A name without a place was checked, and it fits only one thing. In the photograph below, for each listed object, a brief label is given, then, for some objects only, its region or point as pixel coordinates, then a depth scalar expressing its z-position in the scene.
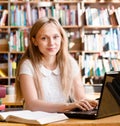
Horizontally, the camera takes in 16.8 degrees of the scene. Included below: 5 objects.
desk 1.55
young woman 2.32
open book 1.53
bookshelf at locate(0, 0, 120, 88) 4.97
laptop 1.67
